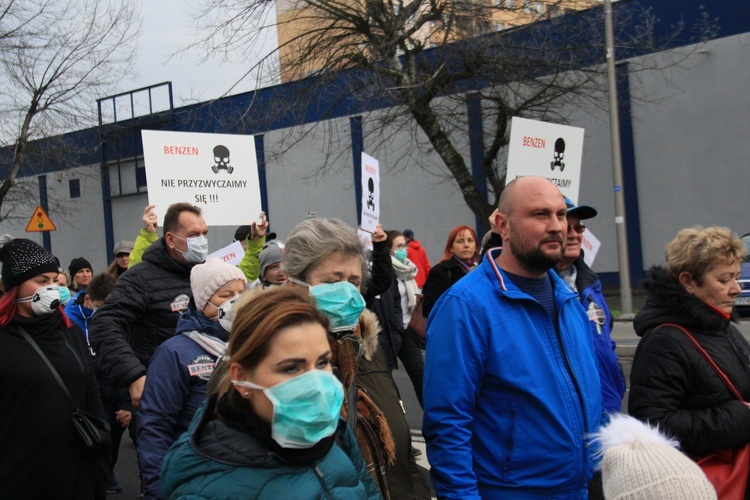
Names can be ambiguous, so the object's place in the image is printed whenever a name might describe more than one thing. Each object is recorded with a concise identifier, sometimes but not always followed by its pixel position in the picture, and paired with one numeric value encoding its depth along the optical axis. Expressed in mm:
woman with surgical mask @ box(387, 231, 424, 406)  6840
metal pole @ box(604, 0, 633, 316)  13758
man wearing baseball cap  3873
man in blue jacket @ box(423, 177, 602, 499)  2637
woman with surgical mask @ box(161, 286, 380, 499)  2043
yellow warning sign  13508
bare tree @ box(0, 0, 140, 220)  19344
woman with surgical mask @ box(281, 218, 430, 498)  2721
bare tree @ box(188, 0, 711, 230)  15273
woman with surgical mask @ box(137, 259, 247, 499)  3230
